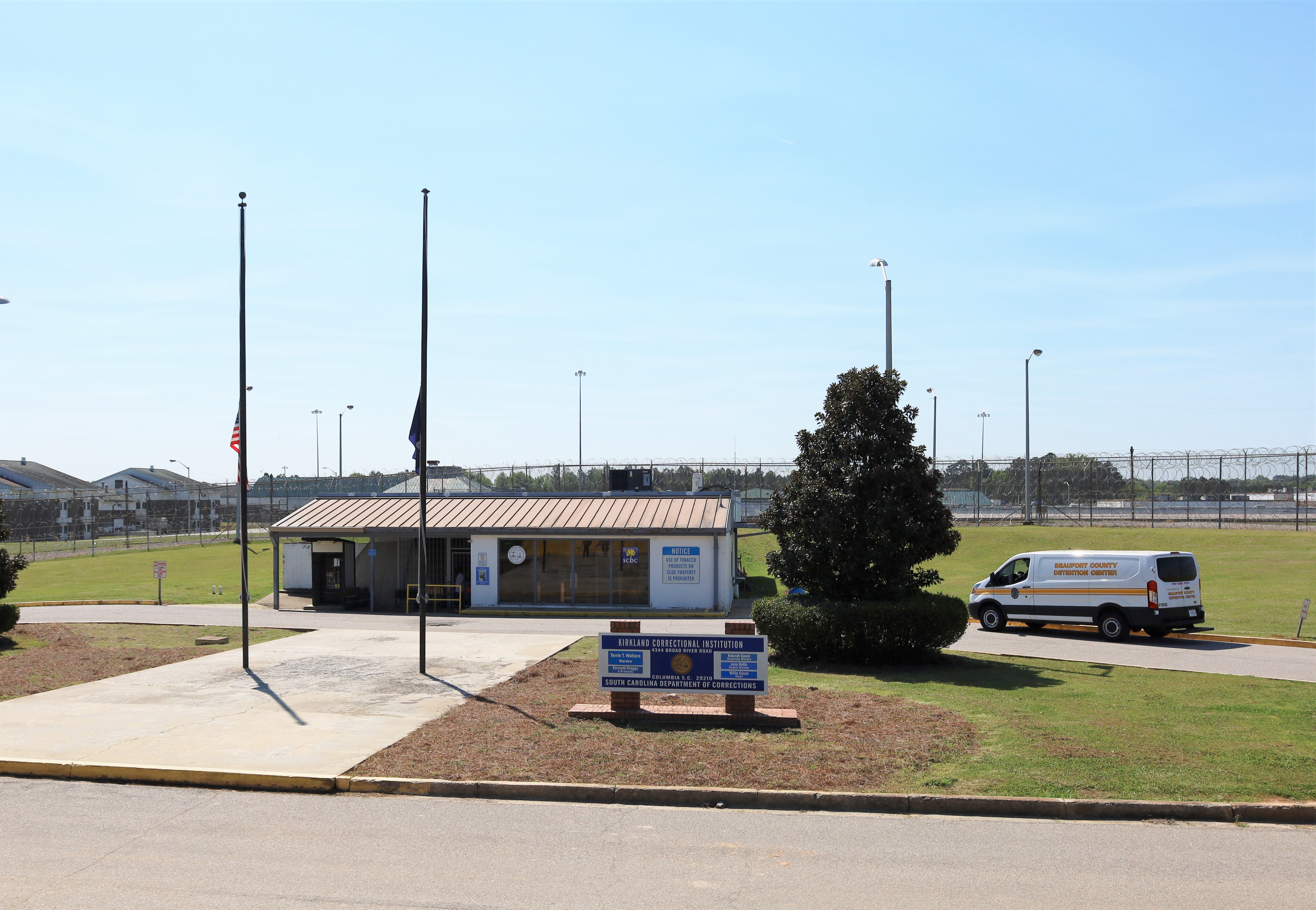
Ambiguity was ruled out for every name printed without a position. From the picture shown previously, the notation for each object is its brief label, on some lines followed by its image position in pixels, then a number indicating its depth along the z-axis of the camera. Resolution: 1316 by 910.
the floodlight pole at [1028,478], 46.22
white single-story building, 30.39
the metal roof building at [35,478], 102.44
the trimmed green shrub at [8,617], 21.02
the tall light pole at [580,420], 67.94
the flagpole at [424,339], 16.89
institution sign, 12.15
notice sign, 30.27
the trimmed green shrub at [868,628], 16.47
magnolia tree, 17.17
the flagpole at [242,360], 16.80
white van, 21.36
